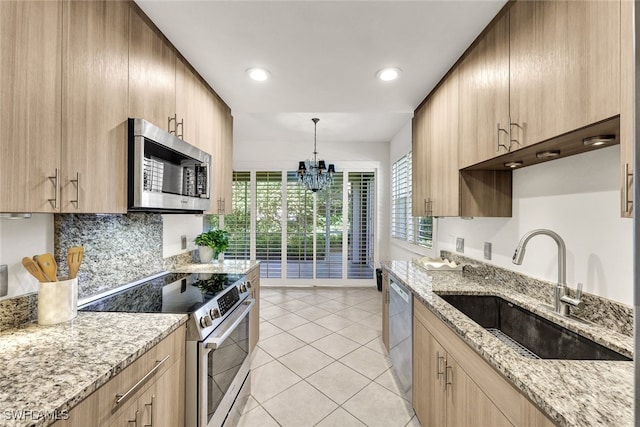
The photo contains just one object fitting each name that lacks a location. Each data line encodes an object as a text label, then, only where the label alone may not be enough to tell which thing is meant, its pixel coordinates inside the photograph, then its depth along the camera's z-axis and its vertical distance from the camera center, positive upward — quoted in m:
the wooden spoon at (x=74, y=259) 1.27 -0.21
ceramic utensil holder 1.18 -0.38
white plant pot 2.76 -0.39
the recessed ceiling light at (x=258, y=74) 2.05 +1.04
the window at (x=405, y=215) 3.53 -0.02
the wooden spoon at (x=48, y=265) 1.17 -0.22
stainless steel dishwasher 1.95 -0.91
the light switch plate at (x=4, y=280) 1.15 -0.28
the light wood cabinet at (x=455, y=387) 0.92 -0.72
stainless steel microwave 1.40 +0.24
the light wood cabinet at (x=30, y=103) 0.88 +0.37
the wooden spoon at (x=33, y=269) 1.14 -0.23
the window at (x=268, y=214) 5.16 -0.01
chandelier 4.24 +0.59
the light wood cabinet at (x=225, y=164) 2.58 +0.47
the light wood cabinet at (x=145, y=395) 0.83 -0.64
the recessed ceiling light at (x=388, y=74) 2.03 +1.03
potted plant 2.76 -0.30
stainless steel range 1.36 -0.63
